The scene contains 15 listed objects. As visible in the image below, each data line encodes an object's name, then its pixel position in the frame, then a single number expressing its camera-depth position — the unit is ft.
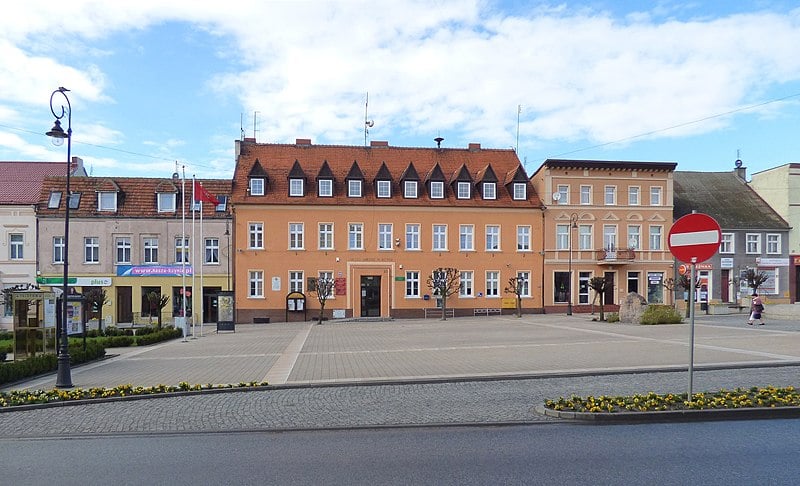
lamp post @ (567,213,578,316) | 144.15
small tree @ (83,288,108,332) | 108.68
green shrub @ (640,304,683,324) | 98.89
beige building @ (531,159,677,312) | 145.38
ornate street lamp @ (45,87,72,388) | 42.83
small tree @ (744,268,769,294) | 136.10
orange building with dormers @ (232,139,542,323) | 137.08
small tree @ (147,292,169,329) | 103.97
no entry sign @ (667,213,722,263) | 29.86
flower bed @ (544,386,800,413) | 29.50
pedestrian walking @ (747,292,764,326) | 92.01
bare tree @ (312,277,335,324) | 124.47
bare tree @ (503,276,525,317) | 135.14
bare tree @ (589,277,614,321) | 112.13
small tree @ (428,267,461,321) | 131.23
